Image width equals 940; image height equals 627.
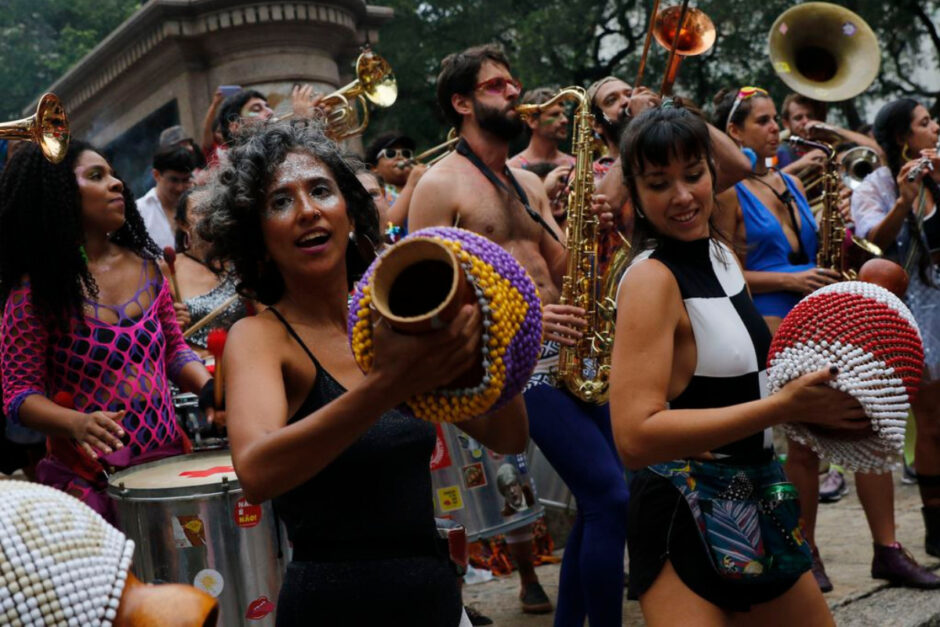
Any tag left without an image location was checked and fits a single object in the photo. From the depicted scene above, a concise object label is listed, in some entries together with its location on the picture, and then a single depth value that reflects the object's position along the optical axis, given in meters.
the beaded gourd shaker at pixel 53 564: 1.09
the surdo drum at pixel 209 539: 3.42
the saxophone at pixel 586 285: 4.61
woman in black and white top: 2.66
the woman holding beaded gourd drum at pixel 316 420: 2.12
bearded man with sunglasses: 4.27
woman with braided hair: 3.67
